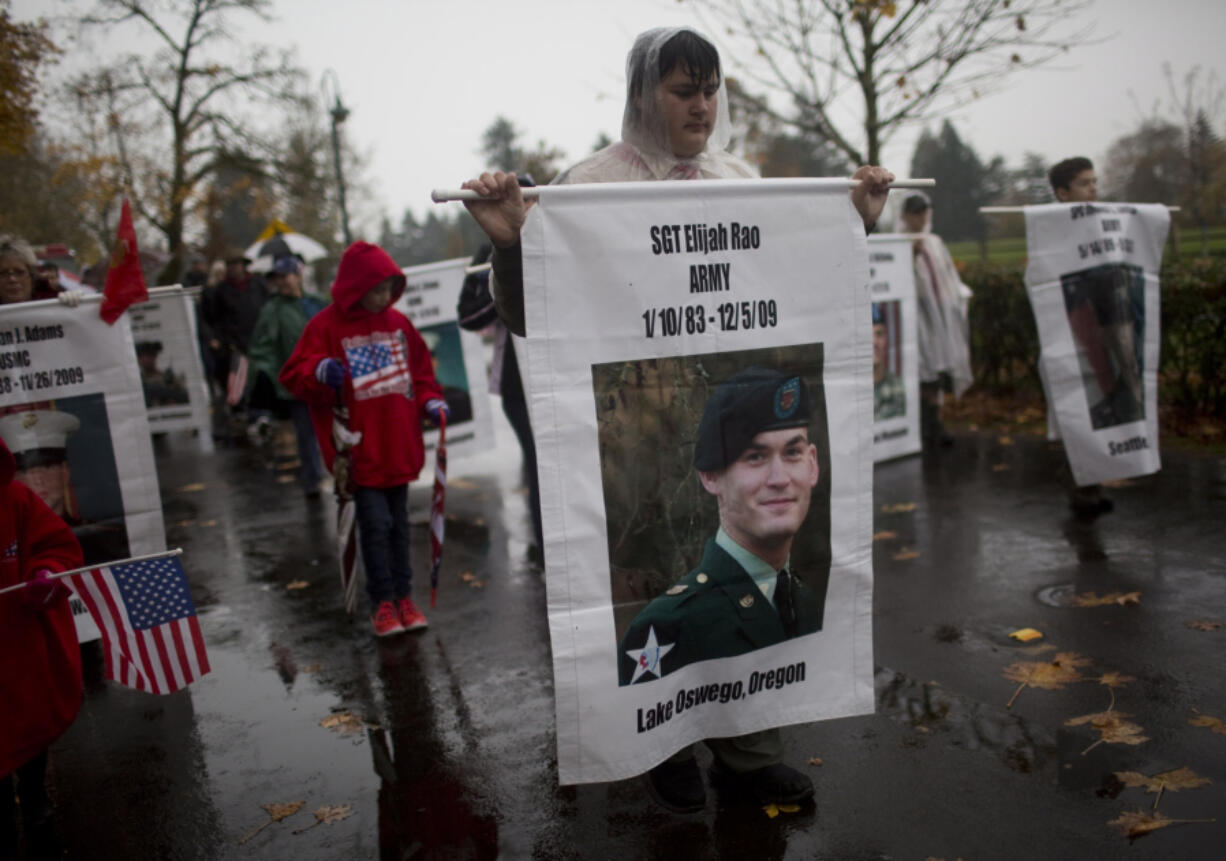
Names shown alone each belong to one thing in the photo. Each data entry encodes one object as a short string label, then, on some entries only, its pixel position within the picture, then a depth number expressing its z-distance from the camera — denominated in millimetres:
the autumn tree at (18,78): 9938
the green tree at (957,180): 25214
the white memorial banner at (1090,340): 5770
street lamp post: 21641
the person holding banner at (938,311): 8625
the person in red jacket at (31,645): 3031
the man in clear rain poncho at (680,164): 3111
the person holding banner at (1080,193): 6168
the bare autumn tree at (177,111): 23203
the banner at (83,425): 4695
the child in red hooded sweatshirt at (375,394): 4977
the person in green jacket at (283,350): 8062
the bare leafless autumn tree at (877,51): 10234
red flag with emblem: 4688
